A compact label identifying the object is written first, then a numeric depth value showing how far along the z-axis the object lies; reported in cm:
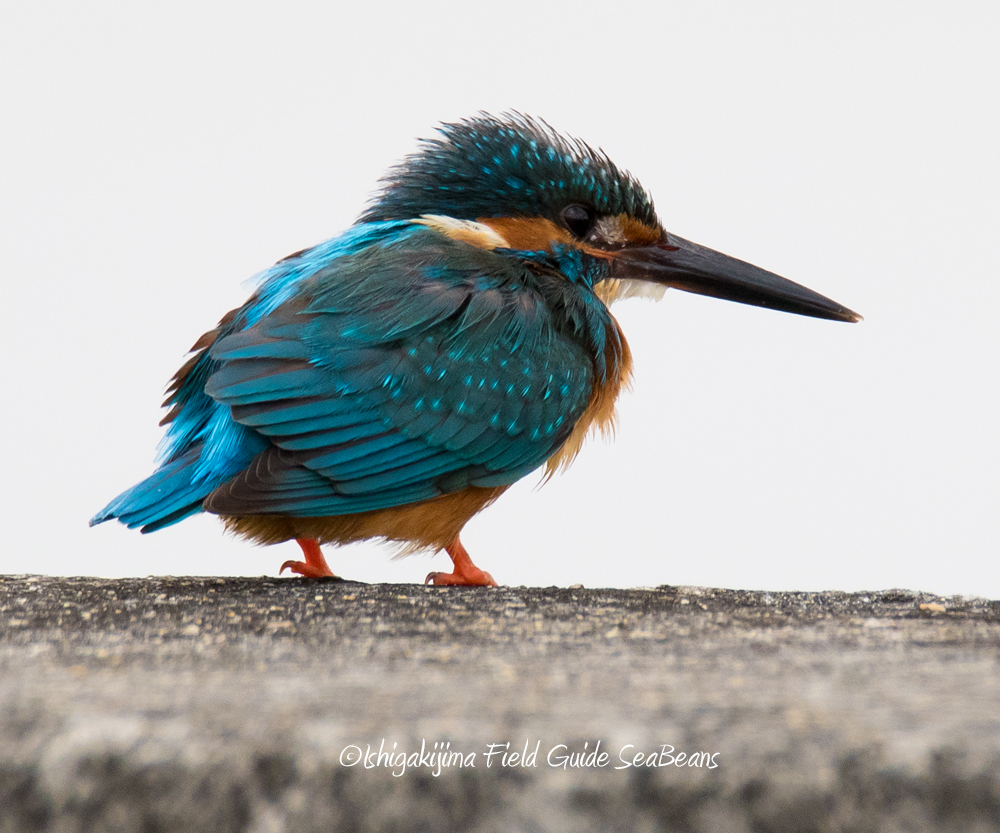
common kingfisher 376
